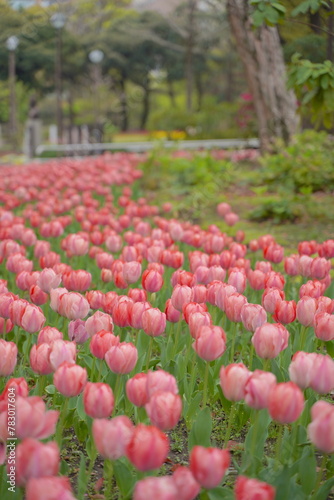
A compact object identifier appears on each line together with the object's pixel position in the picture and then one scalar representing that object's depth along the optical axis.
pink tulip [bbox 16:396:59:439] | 1.45
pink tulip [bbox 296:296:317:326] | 2.35
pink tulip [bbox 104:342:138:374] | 1.86
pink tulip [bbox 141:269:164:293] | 2.70
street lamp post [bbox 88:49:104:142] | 22.07
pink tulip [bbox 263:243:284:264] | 3.46
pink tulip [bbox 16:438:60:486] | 1.30
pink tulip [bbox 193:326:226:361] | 1.89
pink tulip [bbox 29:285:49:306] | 2.73
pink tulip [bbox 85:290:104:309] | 2.64
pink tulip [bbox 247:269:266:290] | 2.96
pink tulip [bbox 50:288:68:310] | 2.43
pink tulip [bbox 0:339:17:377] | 1.86
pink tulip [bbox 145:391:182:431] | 1.50
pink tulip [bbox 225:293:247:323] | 2.39
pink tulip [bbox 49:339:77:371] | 1.82
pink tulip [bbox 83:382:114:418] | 1.56
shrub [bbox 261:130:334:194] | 7.87
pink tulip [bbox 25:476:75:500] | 1.22
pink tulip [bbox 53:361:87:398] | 1.67
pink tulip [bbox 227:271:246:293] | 2.73
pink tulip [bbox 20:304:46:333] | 2.22
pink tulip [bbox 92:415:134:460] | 1.43
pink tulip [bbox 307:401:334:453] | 1.46
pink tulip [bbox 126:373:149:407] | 1.69
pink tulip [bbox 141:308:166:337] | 2.20
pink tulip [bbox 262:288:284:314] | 2.51
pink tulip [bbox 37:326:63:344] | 1.98
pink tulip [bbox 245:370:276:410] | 1.61
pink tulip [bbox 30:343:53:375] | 1.88
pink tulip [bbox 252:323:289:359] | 1.95
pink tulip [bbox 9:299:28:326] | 2.31
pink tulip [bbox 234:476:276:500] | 1.33
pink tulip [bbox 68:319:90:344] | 2.31
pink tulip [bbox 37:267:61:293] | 2.73
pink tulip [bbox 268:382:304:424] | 1.52
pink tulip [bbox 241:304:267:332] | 2.24
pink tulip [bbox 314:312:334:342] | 2.19
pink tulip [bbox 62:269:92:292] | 2.81
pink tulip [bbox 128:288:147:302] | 2.46
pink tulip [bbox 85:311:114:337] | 2.17
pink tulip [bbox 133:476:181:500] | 1.23
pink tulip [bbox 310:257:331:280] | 3.00
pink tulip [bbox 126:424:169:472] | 1.32
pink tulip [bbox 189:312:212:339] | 2.10
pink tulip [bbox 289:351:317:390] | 1.72
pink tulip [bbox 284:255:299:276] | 3.13
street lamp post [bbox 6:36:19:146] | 23.39
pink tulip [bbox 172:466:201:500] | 1.33
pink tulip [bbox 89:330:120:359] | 2.00
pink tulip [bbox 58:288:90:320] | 2.35
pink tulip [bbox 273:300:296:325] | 2.36
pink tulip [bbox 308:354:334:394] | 1.67
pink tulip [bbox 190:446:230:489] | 1.32
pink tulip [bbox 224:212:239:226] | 4.85
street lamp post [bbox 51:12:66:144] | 22.93
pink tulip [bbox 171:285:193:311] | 2.41
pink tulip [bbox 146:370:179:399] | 1.60
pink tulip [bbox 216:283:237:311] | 2.54
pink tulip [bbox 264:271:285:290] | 2.77
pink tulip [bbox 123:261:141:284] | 2.92
